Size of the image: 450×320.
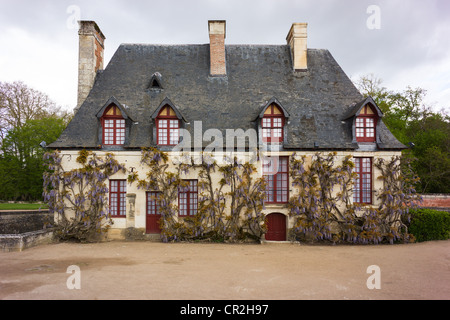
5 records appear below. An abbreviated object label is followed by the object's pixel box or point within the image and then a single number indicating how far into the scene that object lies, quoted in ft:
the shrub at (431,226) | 40.14
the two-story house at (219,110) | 41.27
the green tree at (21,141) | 81.71
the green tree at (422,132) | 83.41
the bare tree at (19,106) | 87.71
